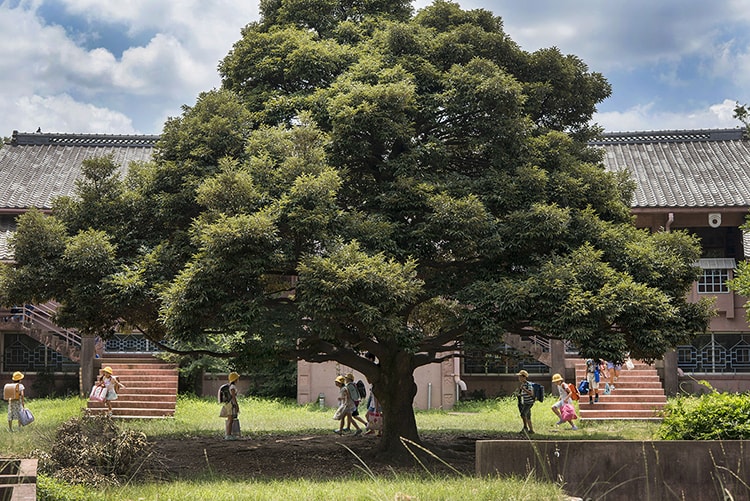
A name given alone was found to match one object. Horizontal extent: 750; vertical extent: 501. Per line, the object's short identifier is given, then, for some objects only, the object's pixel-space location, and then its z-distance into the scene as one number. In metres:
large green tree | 13.72
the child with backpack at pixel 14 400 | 19.11
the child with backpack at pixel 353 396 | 19.44
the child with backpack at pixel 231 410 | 18.03
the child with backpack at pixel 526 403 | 19.00
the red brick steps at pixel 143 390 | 23.20
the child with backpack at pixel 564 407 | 20.28
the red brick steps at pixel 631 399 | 22.16
